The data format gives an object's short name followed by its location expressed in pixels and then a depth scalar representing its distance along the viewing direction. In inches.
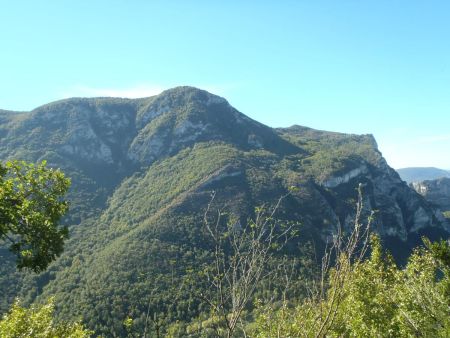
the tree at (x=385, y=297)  223.1
